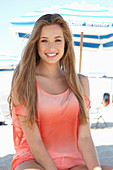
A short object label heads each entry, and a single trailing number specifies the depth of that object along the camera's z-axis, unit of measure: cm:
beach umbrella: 513
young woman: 171
